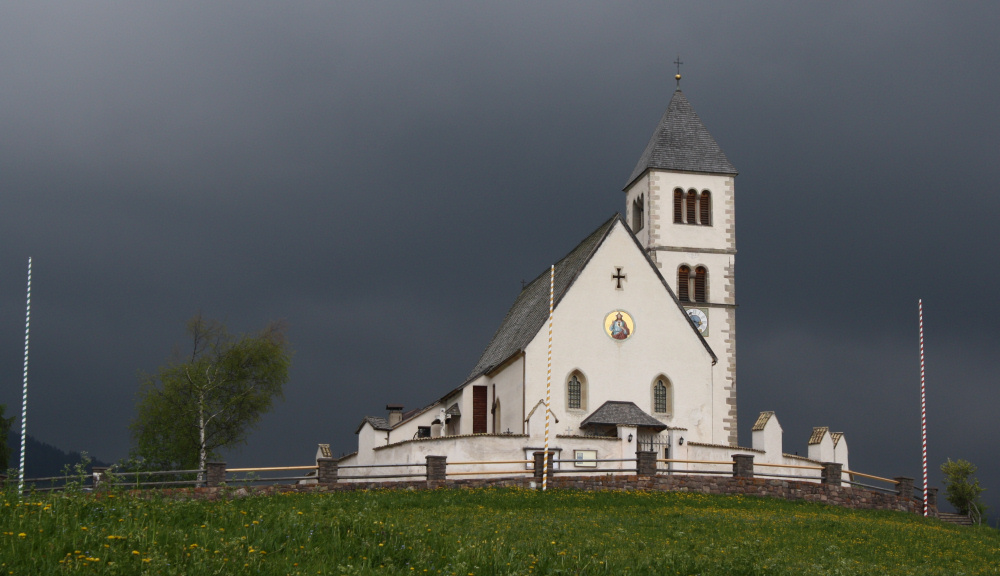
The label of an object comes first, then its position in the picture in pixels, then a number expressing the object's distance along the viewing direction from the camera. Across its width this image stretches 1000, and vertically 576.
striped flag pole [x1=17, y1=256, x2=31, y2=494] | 28.97
